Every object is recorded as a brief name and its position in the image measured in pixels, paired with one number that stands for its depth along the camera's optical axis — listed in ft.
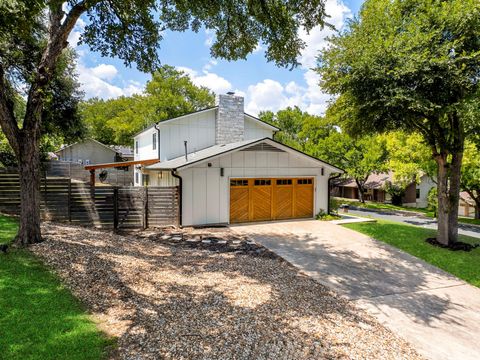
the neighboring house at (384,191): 135.95
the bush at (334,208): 57.25
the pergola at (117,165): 58.03
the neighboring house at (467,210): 116.26
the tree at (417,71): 31.91
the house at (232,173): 45.01
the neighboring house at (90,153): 135.85
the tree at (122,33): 24.53
